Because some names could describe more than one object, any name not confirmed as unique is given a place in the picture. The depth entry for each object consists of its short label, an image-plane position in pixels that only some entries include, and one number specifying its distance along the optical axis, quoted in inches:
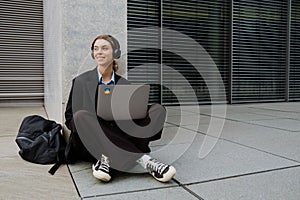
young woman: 83.5
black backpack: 98.0
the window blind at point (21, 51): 265.0
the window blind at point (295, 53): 303.6
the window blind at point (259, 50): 279.4
